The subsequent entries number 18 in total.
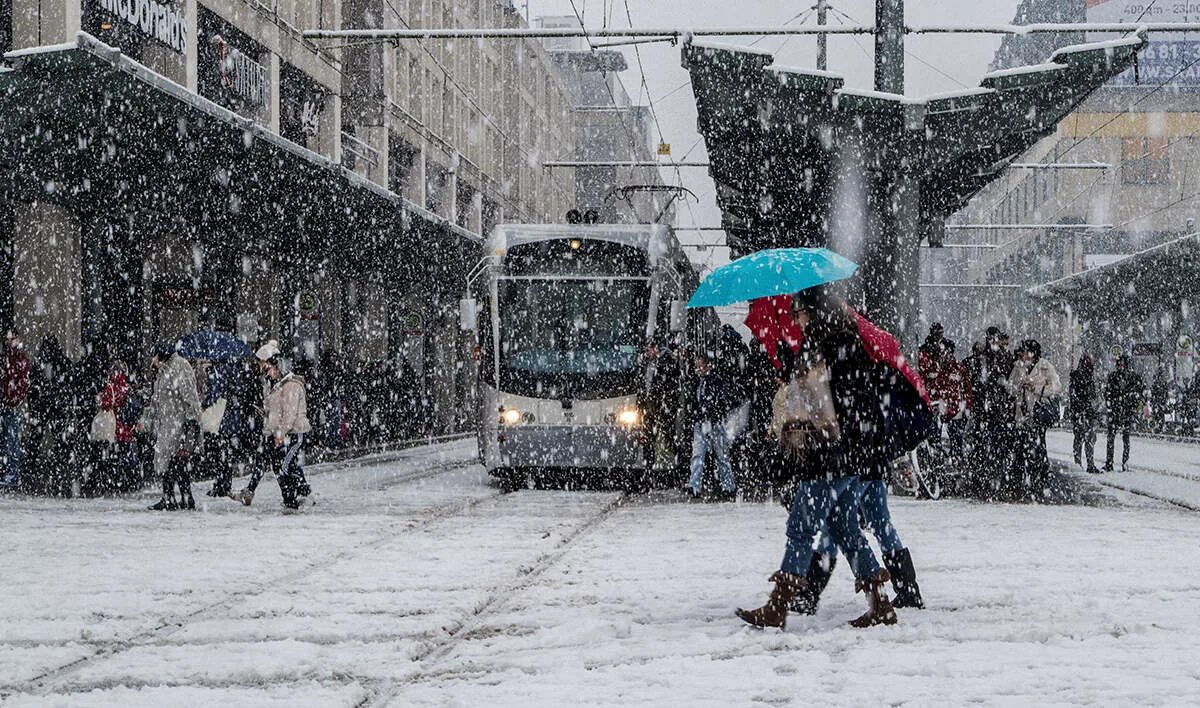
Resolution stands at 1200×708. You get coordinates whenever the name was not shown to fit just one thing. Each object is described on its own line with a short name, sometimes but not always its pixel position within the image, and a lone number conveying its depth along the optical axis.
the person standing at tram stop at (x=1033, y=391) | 15.17
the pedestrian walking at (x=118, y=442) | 15.87
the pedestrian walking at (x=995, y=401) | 15.34
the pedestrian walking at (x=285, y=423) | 13.44
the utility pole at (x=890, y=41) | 16.94
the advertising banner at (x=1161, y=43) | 61.56
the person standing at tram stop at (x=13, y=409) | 16.88
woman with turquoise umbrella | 6.62
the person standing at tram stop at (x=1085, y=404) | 19.70
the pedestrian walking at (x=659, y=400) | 16.44
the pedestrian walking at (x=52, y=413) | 17.34
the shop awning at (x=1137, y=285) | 32.22
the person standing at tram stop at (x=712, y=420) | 15.01
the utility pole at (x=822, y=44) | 23.91
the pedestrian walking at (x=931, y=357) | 14.96
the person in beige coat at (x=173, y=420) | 13.66
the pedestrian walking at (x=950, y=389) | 15.11
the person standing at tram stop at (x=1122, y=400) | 20.88
